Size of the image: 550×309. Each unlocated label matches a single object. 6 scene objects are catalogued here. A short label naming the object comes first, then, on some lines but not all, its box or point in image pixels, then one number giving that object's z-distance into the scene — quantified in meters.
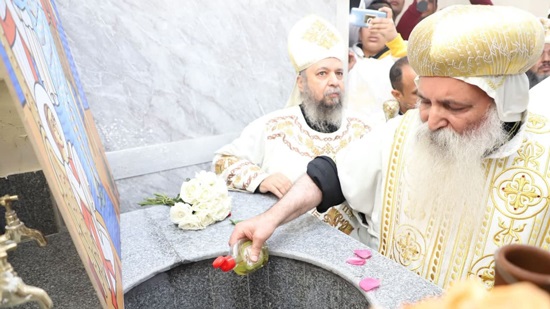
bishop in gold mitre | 1.19
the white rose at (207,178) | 1.54
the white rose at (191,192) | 1.50
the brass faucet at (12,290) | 0.50
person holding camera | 2.77
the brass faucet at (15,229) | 0.66
